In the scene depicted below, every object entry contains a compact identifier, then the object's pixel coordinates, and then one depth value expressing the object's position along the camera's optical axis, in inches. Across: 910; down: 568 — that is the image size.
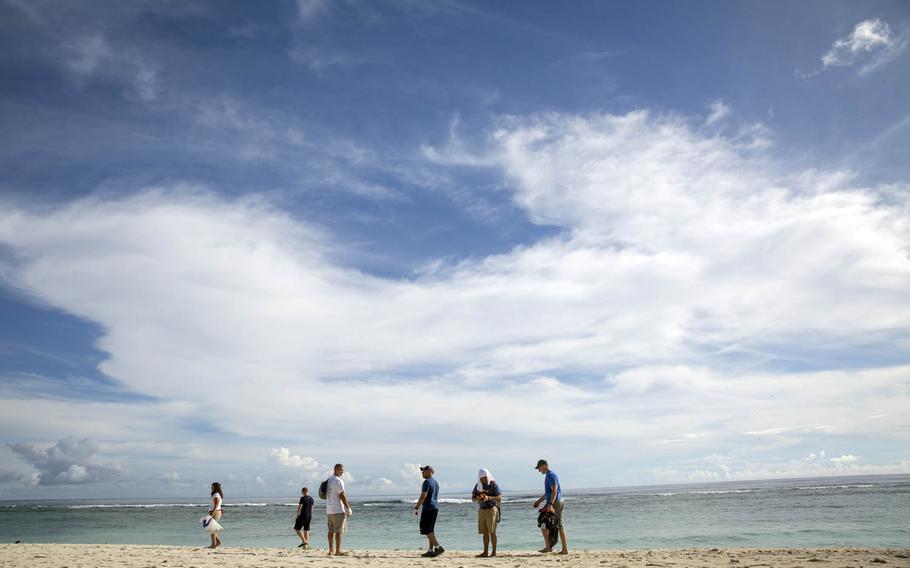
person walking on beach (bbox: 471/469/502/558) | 485.7
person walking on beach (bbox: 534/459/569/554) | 502.6
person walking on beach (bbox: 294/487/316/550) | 647.1
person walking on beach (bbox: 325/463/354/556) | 496.1
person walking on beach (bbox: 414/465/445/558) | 490.3
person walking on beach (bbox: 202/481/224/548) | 621.9
